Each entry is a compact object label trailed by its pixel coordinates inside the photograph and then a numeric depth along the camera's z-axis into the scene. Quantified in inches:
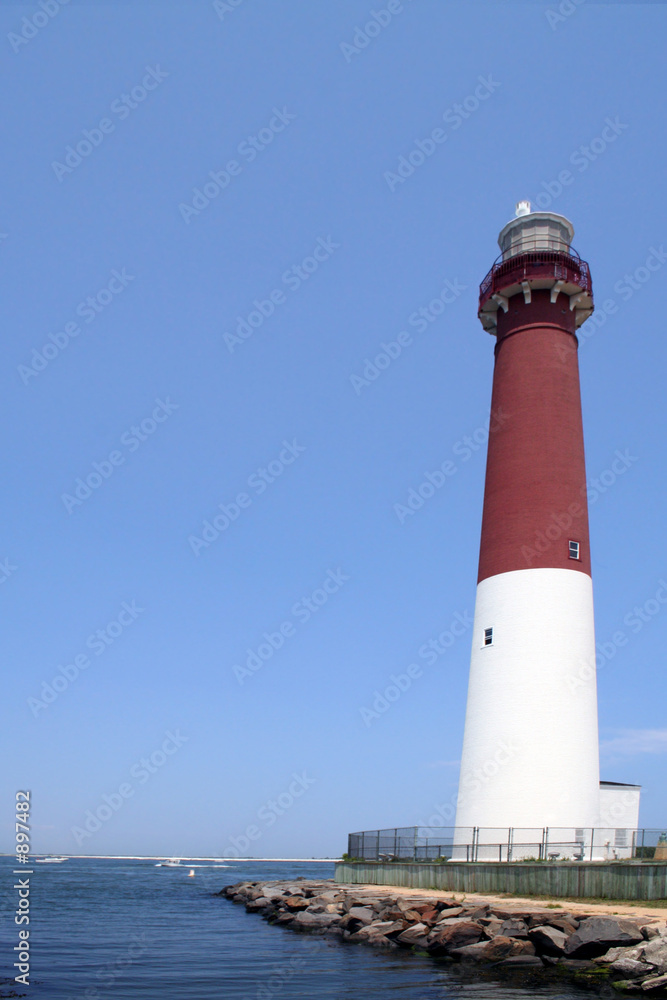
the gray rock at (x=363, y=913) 870.4
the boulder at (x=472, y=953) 690.8
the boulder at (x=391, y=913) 844.6
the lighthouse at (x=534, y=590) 984.3
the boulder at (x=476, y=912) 765.3
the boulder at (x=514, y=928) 698.8
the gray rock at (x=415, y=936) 771.4
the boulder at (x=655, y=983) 563.5
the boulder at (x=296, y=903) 1077.3
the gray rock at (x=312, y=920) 944.2
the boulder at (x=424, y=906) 842.2
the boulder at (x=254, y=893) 1456.0
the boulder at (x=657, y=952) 578.6
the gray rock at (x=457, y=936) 723.4
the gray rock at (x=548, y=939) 652.1
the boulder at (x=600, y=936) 627.8
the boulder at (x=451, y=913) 792.3
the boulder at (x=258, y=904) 1286.9
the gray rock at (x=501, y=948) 680.7
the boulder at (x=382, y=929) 811.4
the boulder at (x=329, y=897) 1034.1
